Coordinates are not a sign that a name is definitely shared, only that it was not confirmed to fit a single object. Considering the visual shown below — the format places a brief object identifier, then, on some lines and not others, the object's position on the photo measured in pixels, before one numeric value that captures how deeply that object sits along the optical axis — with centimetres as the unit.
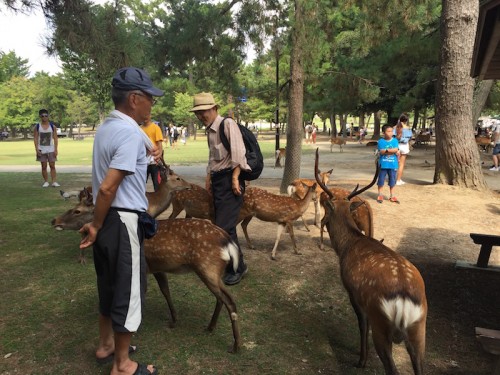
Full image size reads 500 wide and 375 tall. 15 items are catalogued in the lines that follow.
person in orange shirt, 596
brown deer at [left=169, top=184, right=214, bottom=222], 535
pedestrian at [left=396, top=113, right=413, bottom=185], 998
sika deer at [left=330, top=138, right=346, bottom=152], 2409
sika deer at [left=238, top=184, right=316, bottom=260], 527
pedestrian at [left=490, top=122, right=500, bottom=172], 1287
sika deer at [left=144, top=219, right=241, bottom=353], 306
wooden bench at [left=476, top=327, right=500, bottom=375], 224
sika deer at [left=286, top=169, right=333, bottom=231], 652
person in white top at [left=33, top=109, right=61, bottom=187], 902
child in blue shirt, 782
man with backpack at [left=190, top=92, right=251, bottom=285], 382
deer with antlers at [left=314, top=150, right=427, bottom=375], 232
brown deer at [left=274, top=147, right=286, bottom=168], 1538
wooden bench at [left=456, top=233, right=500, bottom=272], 429
